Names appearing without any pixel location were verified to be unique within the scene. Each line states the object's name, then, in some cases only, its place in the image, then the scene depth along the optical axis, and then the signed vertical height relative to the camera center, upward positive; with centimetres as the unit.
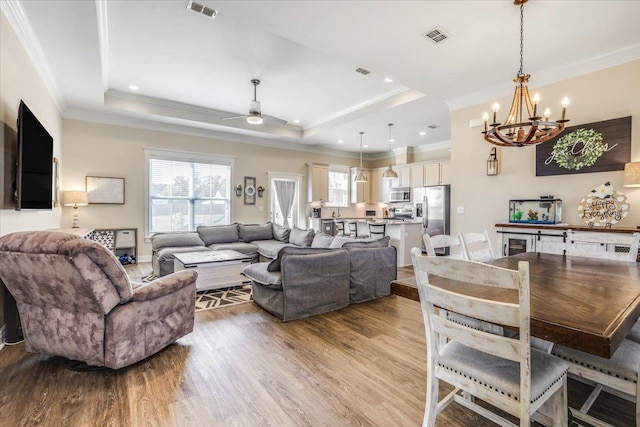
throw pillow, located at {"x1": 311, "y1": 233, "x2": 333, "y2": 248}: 450 -43
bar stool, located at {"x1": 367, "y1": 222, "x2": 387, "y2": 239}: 640 -36
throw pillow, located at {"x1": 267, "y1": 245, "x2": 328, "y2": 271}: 328 -44
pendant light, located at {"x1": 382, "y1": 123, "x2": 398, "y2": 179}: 765 +91
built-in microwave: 911 +52
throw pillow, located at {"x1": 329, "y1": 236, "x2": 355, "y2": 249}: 399 -39
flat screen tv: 283 +49
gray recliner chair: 199 -63
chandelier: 243 +68
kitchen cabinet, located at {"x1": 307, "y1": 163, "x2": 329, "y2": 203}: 899 +86
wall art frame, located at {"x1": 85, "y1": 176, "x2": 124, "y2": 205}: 609 +44
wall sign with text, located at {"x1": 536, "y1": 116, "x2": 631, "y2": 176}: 365 +78
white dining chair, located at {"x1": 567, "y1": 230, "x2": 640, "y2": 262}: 234 -27
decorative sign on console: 365 +6
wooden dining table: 104 -38
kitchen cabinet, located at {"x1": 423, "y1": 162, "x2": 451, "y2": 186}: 828 +104
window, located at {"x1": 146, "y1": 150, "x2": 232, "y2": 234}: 685 +48
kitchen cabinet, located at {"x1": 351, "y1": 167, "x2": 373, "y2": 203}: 1026 +69
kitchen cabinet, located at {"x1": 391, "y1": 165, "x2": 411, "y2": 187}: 919 +105
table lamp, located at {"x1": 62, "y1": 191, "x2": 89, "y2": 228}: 544 +24
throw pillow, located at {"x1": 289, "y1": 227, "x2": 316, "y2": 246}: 557 -47
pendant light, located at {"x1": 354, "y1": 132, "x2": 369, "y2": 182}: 826 +90
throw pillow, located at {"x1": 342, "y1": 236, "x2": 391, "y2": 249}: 387 -41
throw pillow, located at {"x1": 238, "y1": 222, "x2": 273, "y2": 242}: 649 -44
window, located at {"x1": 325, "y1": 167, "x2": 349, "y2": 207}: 985 +78
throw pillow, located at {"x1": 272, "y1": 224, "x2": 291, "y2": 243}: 645 -44
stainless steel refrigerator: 728 +6
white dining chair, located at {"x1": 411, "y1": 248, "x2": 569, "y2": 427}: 114 -67
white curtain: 859 +49
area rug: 379 -113
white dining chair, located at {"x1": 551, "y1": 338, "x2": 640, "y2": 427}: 138 -73
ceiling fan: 494 +157
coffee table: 421 -77
